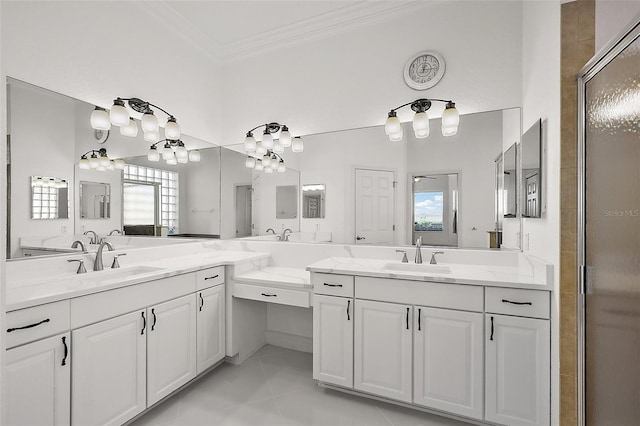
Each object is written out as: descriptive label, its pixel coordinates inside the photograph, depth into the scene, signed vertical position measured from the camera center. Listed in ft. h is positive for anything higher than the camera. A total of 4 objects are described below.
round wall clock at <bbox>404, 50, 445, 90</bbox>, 8.06 +3.67
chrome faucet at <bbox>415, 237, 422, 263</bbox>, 8.10 -1.00
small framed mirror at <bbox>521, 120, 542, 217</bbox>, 6.18 +0.89
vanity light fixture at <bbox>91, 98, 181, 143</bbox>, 7.22 +2.22
